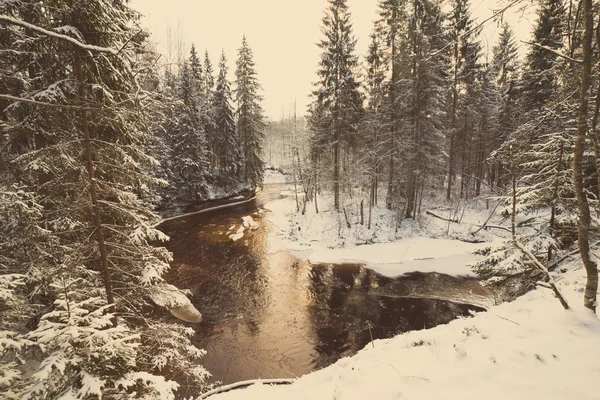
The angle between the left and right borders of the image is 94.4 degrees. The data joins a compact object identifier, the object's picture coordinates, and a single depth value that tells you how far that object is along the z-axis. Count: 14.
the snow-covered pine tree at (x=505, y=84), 26.27
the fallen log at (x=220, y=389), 6.12
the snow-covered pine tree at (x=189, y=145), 31.17
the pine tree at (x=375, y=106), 22.45
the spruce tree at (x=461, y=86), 23.67
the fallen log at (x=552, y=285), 5.00
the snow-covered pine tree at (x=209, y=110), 37.00
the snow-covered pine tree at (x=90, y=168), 5.50
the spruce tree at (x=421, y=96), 20.22
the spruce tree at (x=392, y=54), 21.33
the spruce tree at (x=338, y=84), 24.55
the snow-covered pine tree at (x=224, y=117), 37.19
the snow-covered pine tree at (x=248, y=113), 36.69
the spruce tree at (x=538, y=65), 21.45
